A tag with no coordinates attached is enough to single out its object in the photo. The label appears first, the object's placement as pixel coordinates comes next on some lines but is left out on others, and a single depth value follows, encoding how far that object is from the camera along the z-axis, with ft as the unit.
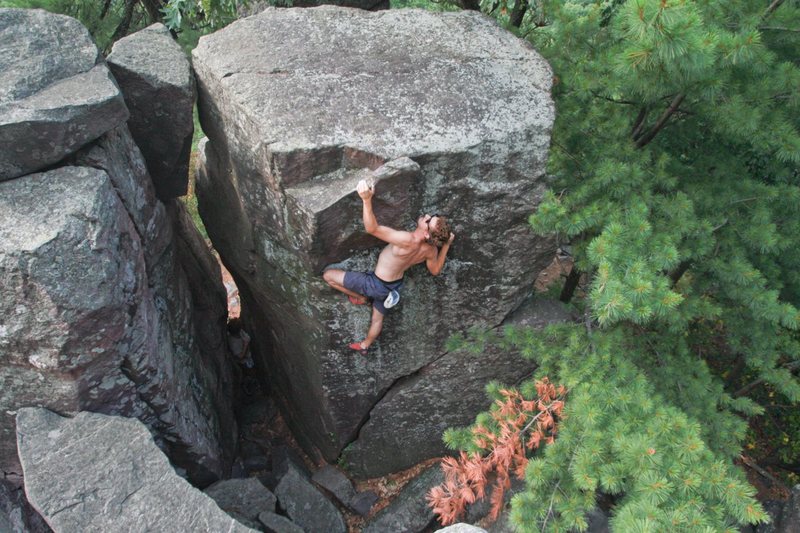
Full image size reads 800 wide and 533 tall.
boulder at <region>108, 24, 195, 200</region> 19.44
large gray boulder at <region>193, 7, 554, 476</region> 17.80
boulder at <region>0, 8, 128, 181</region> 15.90
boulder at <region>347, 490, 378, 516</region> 24.98
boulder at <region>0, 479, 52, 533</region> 18.48
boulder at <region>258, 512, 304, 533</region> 21.39
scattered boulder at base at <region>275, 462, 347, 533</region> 23.38
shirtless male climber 17.75
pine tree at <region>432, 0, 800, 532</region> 13.42
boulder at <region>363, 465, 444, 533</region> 23.36
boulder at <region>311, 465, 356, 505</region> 25.23
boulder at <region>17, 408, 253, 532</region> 15.30
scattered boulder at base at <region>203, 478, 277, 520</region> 21.80
